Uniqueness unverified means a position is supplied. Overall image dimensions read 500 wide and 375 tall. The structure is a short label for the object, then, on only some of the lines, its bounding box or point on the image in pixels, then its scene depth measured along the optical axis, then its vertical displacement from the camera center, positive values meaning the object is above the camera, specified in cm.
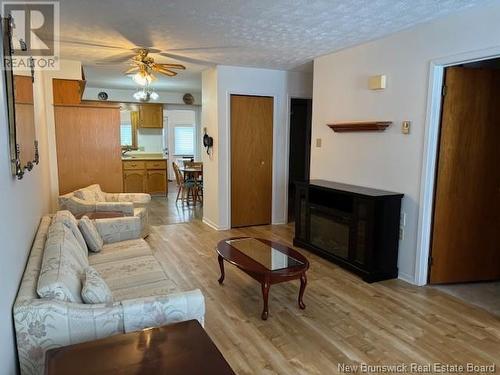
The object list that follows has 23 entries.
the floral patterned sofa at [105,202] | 424 -81
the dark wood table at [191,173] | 734 -69
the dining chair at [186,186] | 741 -96
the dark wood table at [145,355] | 128 -81
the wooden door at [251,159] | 536 -28
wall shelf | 363 +17
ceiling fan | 424 +86
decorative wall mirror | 173 +15
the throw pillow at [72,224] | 288 -70
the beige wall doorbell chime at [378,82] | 363 +61
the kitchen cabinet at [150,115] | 859 +56
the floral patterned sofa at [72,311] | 161 -83
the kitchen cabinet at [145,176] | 805 -84
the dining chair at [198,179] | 747 -82
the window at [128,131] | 898 +19
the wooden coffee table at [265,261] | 272 -98
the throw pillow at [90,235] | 314 -84
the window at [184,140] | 1104 -1
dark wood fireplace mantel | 342 -86
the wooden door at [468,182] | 321 -35
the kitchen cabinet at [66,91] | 466 +61
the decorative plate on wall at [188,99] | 876 +99
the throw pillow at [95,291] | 181 -78
